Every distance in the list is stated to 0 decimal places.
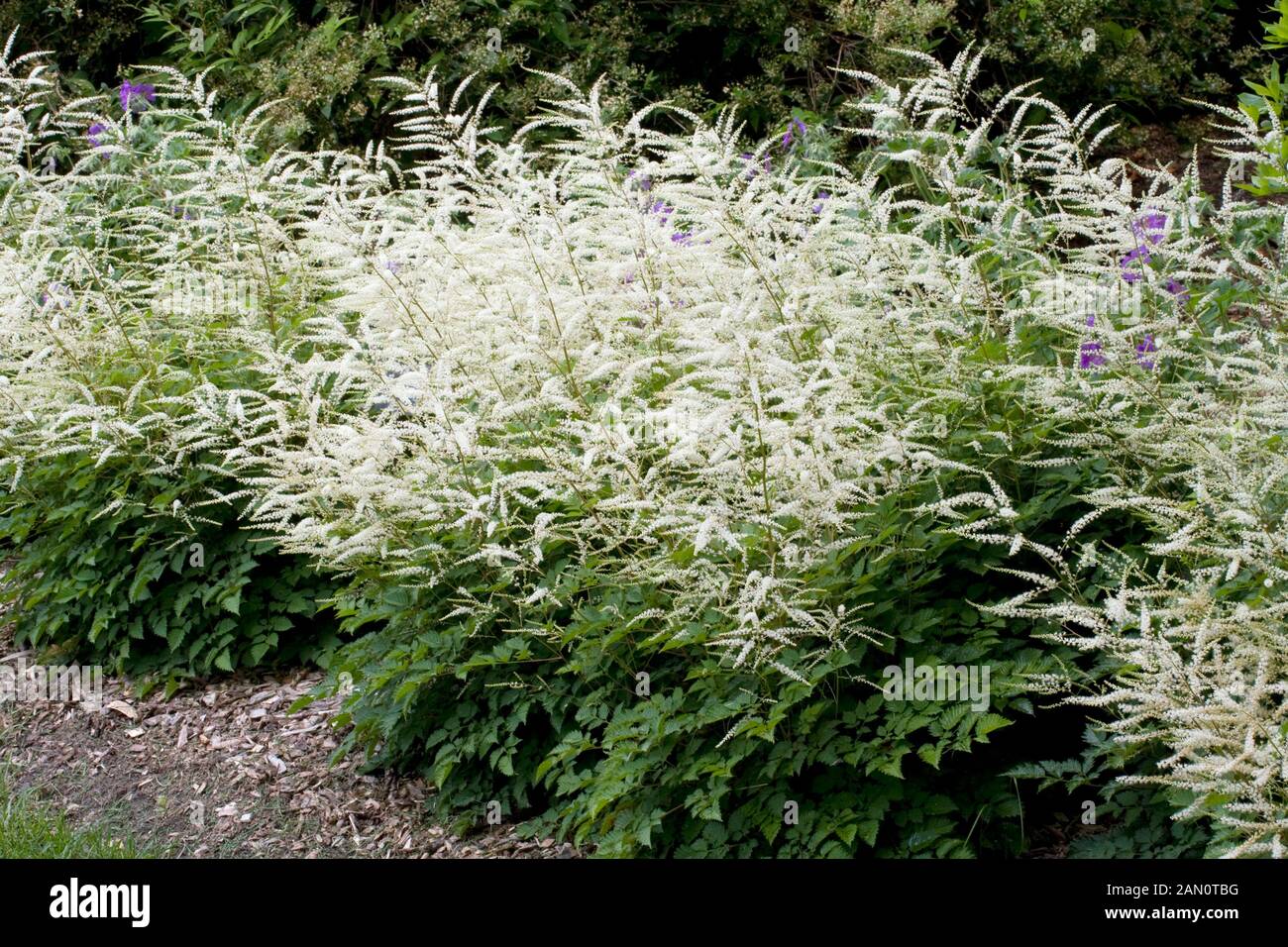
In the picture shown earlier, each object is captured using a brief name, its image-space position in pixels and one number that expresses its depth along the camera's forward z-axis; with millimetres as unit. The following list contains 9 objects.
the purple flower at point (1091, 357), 4250
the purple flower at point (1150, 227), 4145
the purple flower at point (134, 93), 8750
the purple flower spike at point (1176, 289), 4555
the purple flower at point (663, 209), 5905
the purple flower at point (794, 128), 7625
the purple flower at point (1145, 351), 4152
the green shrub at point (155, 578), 5453
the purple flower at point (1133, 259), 4133
